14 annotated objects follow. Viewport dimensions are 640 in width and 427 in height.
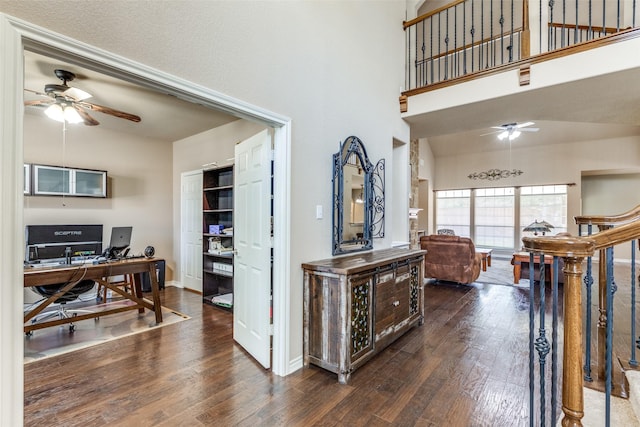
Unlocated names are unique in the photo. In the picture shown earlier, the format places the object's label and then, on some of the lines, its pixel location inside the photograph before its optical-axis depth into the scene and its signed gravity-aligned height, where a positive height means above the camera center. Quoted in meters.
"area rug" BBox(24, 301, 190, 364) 2.92 -1.32
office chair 3.28 -0.89
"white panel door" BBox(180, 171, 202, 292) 5.11 -0.30
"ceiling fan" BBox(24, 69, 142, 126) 2.97 +1.14
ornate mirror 2.99 +0.15
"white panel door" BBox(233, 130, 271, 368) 2.54 -0.31
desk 2.89 -0.66
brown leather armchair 5.25 -0.83
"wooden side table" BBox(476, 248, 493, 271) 6.30 -0.95
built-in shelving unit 4.40 -0.33
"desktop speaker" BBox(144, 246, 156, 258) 3.72 -0.49
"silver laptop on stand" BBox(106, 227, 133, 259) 3.91 -0.35
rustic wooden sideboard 2.35 -0.82
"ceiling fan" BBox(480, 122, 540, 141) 6.24 +1.74
